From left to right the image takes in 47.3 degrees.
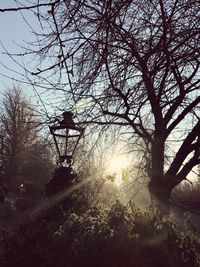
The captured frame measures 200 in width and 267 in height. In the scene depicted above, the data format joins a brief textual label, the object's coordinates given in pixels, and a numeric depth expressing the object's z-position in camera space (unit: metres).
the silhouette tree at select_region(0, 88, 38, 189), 15.40
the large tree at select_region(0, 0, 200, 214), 1.98
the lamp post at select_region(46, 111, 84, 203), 3.25
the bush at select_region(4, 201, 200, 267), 2.08
